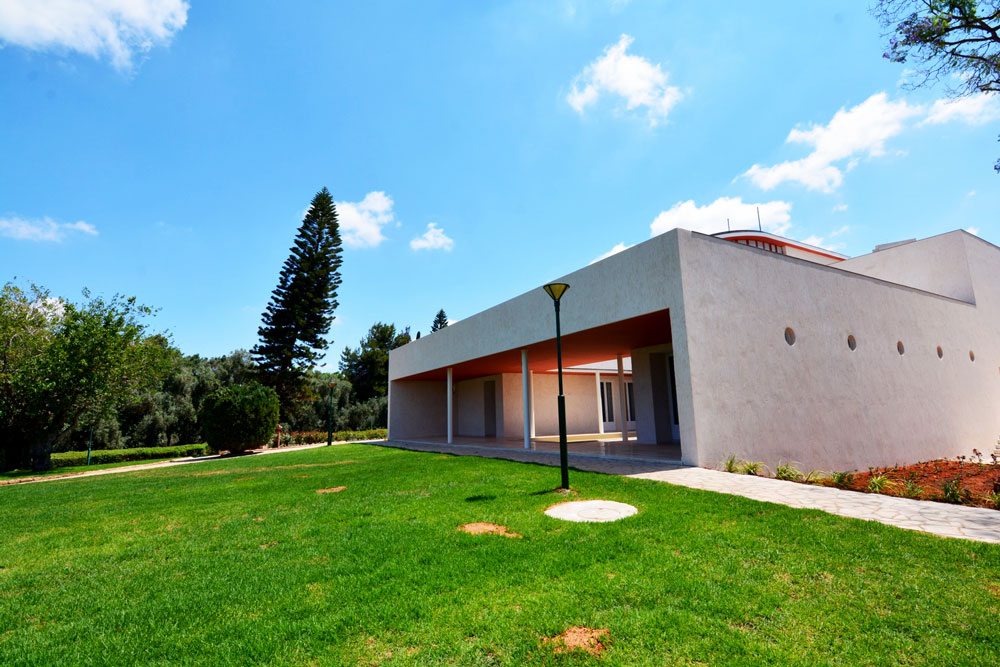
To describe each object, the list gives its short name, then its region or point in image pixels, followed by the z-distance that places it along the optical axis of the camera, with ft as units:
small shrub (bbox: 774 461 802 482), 24.16
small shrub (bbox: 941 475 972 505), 17.49
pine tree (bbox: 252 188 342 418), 89.92
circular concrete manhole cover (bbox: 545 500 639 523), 15.30
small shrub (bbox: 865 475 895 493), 20.38
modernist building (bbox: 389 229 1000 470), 26.63
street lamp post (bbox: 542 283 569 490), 20.16
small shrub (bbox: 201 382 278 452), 59.21
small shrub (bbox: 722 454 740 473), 24.91
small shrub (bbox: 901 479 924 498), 19.12
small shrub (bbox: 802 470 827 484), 23.69
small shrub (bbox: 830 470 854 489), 22.56
